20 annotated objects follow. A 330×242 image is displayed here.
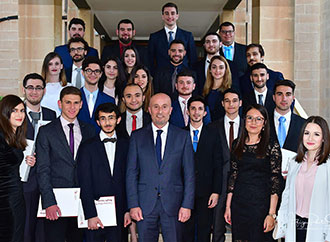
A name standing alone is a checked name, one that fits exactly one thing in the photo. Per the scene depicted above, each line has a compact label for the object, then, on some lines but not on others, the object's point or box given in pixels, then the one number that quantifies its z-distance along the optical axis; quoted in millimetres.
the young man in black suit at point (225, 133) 4555
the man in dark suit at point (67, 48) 6133
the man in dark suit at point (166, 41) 6285
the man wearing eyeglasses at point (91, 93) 4918
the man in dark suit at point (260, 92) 5418
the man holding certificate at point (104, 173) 4086
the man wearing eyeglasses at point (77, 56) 5754
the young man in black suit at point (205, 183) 4445
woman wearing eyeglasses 3977
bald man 4098
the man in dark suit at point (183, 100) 5074
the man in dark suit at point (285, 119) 4766
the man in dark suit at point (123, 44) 6195
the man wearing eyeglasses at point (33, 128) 4234
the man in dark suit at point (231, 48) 6465
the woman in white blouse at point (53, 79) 5223
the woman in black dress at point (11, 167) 3664
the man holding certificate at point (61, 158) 4105
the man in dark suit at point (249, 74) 5719
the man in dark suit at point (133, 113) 4762
